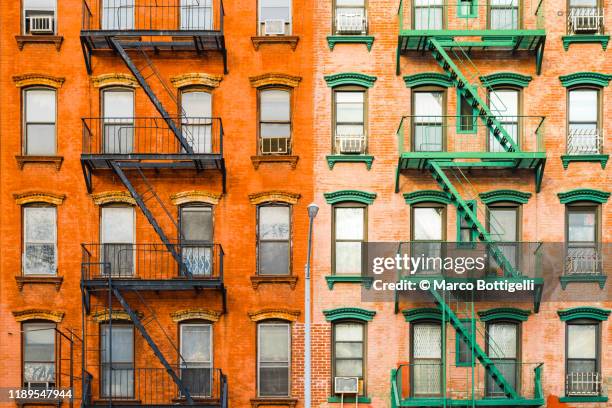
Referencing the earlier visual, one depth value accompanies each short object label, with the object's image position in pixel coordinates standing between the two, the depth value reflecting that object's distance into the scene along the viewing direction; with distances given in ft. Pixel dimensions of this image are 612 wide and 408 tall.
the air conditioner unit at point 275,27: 66.59
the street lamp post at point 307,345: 52.03
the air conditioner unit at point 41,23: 67.05
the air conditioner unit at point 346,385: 63.95
